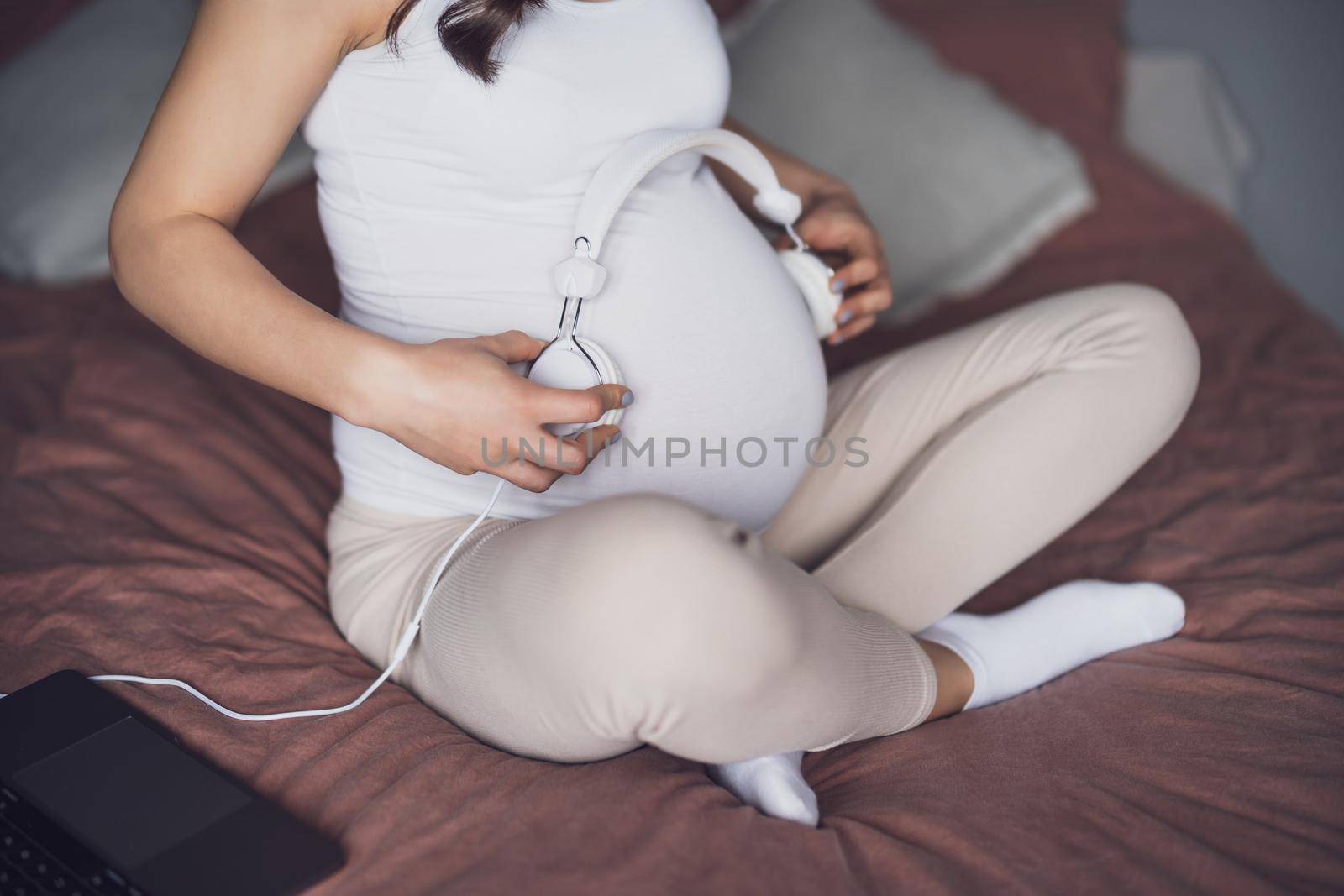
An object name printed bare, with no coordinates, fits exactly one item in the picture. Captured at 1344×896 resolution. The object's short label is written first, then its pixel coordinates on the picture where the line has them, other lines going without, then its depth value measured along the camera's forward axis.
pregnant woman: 0.63
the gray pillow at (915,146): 1.50
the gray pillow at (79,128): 1.47
